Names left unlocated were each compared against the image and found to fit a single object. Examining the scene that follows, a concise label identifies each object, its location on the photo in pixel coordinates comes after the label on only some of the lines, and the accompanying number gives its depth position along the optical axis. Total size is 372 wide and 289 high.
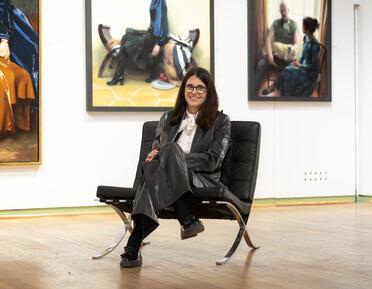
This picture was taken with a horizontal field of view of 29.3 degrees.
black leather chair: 4.37
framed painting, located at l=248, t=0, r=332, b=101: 8.77
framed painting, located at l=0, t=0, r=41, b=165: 7.49
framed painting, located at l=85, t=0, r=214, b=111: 7.95
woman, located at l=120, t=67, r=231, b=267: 4.21
